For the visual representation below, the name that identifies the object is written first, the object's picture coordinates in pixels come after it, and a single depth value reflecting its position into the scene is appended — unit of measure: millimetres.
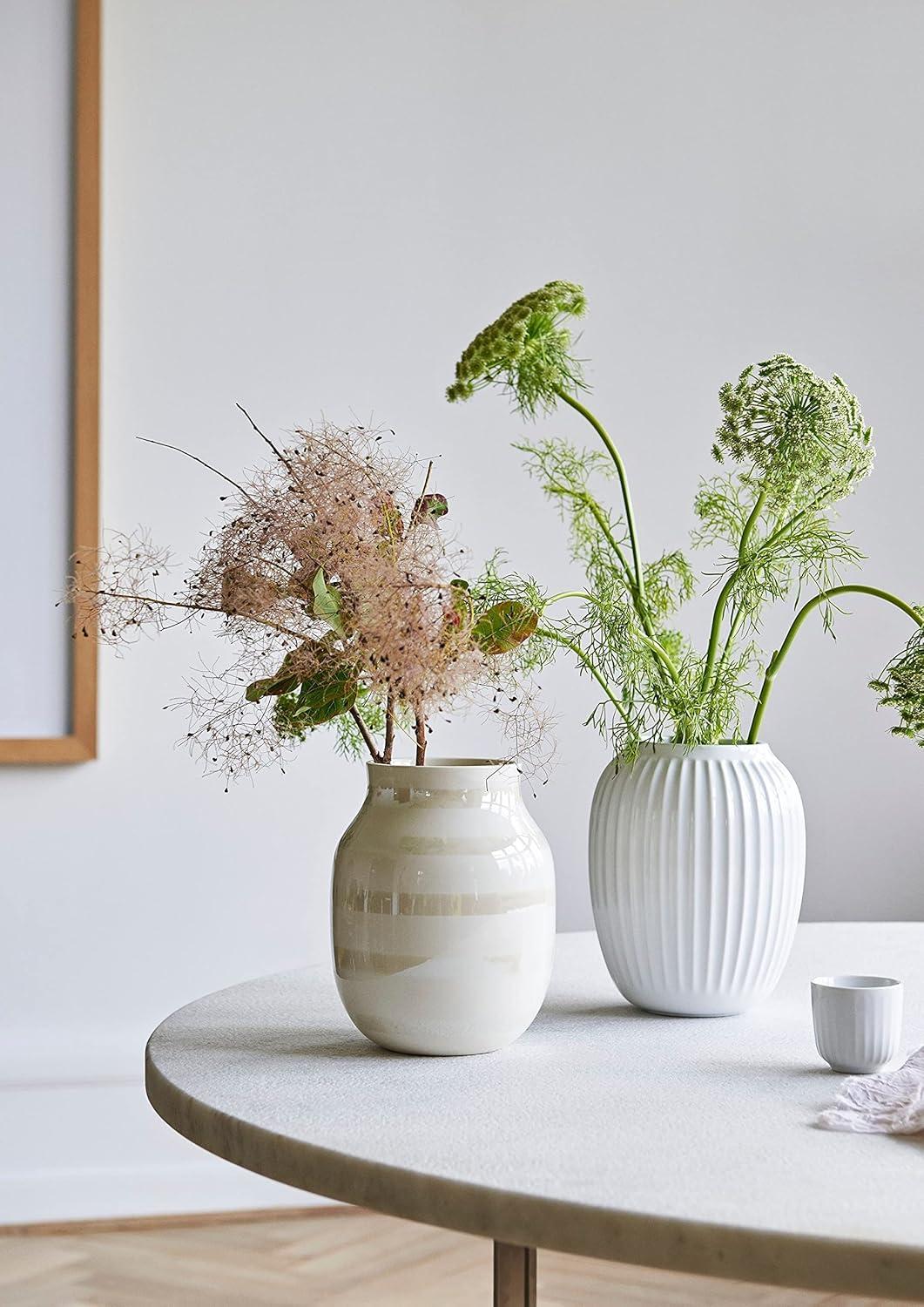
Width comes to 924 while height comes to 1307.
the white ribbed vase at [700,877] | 1185
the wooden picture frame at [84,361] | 2414
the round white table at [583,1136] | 722
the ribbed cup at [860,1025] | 1028
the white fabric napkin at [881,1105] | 885
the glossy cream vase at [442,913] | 1009
